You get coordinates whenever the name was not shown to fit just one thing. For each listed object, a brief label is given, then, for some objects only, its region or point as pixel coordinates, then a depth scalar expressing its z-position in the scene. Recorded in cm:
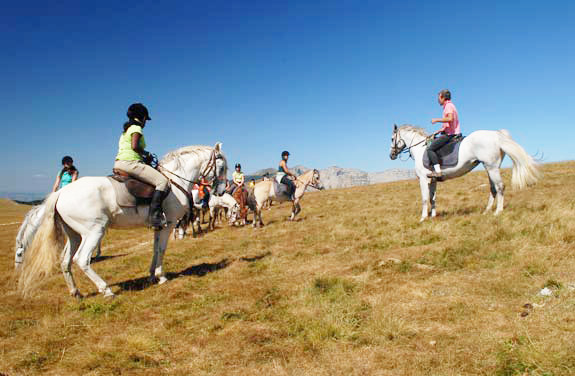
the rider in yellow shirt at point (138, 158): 739
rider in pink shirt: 1100
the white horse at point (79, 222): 692
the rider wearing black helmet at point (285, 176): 1765
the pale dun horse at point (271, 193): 1767
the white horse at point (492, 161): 1048
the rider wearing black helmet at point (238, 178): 2008
